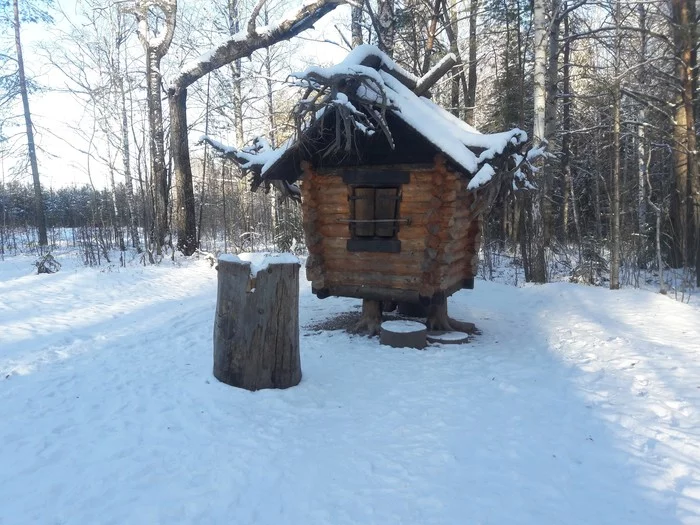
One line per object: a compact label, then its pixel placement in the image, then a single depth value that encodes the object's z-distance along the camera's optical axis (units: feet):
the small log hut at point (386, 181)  19.95
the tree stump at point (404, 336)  21.04
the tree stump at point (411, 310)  26.86
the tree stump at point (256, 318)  14.76
